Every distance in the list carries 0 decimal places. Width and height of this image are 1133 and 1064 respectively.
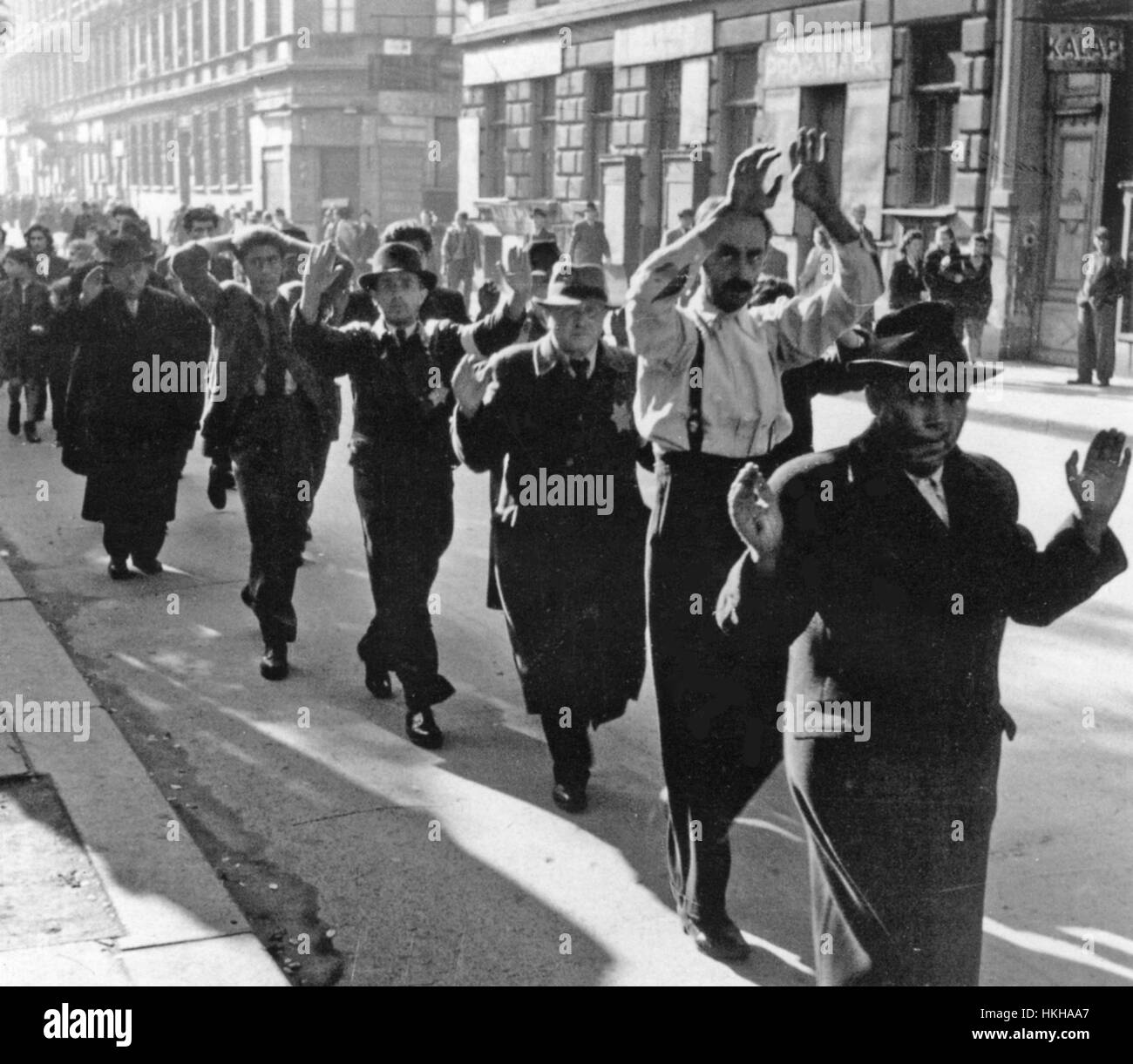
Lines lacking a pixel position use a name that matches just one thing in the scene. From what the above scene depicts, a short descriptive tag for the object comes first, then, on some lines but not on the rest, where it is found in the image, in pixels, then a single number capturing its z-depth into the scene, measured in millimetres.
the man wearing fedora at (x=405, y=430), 6336
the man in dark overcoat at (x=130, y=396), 9078
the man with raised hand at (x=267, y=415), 7172
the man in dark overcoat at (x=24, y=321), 13844
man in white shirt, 4523
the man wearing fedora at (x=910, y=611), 3379
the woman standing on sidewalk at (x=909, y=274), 18500
